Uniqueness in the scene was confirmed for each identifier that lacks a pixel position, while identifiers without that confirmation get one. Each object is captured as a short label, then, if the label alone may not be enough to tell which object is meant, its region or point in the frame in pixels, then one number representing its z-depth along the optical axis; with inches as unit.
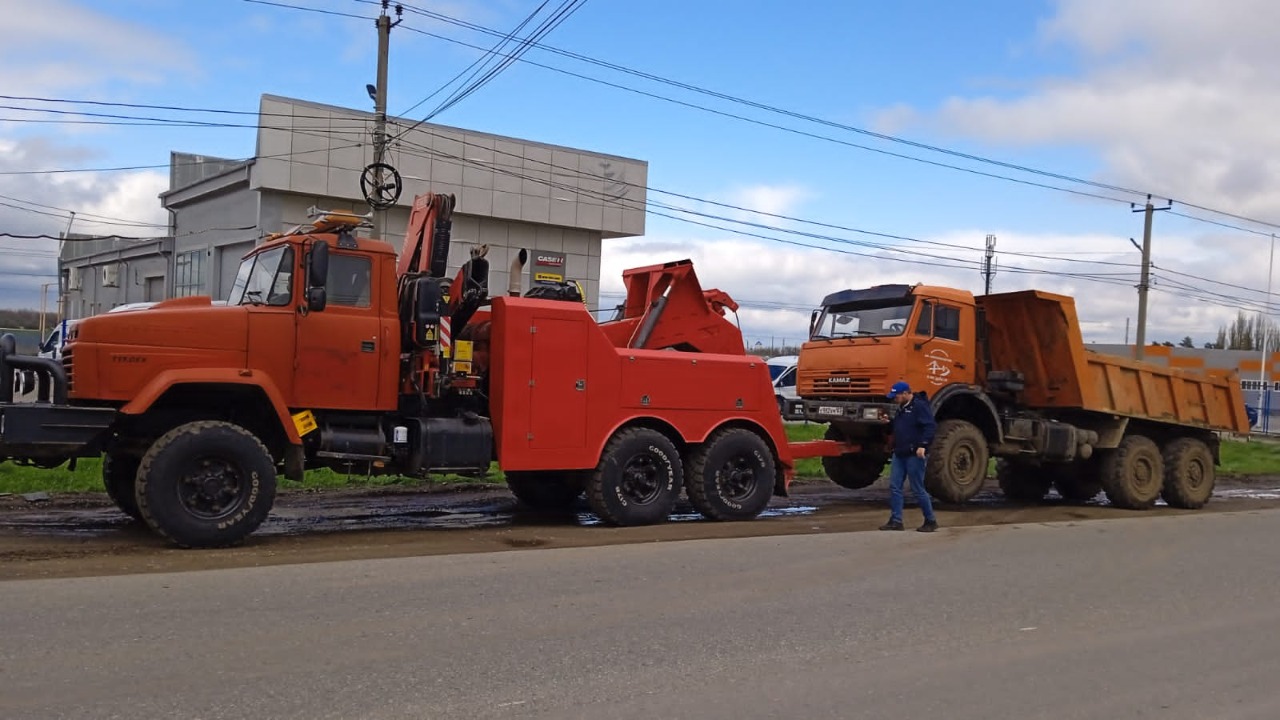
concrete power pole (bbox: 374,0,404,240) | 794.2
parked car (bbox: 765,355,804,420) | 1259.8
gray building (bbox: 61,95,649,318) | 1210.0
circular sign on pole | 737.6
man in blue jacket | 489.1
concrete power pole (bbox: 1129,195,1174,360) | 1569.9
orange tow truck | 379.9
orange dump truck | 579.2
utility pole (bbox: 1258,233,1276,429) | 1429.9
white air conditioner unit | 1600.6
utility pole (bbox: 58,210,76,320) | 1619.3
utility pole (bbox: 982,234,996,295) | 2222.2
